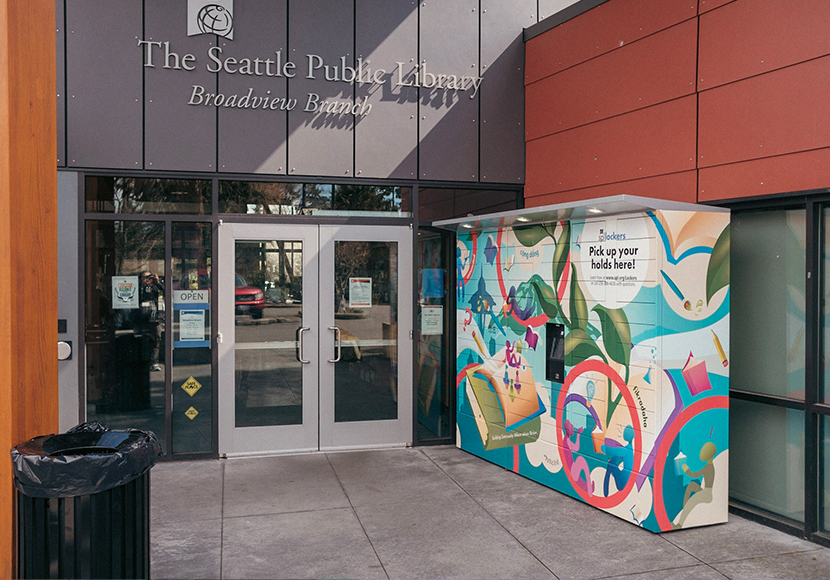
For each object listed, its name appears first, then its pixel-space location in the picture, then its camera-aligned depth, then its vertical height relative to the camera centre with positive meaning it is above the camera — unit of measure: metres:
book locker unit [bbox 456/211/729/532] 4.78 -0.61
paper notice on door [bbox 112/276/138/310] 6.52 -0.09
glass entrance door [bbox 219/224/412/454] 6.82 -0.57
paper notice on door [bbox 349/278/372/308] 7.12 -0.11
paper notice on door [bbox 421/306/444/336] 7.40 -0.41
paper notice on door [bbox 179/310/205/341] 6.73 -0.42
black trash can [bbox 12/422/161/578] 3.09 -1.06
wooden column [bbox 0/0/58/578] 3.30 +0.25
